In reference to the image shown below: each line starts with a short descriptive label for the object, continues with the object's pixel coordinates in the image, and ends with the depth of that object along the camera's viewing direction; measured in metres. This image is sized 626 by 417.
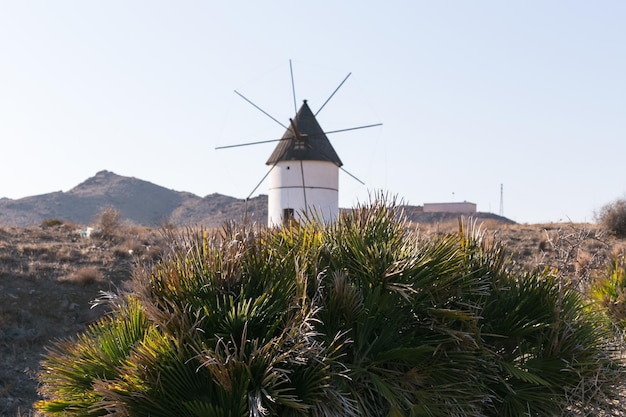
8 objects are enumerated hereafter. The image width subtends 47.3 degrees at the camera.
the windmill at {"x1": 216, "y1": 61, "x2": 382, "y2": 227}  33.72
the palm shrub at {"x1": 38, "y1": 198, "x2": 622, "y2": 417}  6.50
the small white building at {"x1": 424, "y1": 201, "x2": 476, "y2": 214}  88.75
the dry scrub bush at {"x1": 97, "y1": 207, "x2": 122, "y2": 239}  34.94
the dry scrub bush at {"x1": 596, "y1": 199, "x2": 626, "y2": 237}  39.63
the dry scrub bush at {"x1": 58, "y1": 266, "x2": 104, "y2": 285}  26.17
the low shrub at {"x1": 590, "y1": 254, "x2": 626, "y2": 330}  15.08
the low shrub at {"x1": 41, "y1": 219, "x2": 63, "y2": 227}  39.88
